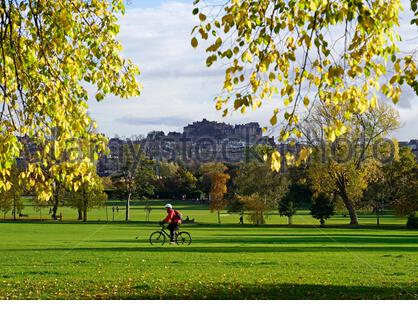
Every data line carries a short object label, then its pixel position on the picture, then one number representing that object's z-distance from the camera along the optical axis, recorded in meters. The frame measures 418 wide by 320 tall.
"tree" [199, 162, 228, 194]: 105.07
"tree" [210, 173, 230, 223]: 76.69
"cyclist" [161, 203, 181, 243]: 29.23
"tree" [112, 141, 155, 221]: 88.25
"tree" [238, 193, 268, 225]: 68.00
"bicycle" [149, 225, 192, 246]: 32.11
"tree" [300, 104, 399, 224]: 64.06
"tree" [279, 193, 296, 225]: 69.12
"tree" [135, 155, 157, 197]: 88.88
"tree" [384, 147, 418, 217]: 69.54
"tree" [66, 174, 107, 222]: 75.95
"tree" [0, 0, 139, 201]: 10.72
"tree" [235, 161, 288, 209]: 76.56
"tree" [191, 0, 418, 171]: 8.95
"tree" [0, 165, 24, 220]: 77.15
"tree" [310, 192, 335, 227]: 64.56
